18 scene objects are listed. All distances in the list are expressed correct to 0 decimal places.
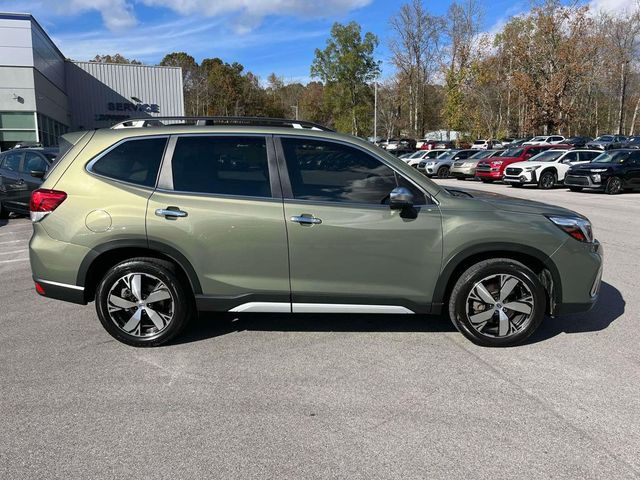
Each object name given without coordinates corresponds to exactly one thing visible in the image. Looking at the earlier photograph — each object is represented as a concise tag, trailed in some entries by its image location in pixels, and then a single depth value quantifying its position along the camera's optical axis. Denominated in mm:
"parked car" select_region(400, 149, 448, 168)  32897
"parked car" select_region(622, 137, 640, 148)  38250
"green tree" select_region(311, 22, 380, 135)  65188
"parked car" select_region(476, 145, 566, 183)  23766
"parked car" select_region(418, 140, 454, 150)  45856
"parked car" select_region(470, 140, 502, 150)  48450
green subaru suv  4000
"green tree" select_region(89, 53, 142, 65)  88012
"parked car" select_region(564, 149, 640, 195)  18703
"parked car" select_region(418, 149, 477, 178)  30328
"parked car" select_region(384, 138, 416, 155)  45375
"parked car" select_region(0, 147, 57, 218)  10922
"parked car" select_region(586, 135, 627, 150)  34925
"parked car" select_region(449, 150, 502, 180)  27455
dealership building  26016
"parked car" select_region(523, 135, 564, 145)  43281
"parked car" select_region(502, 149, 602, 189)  21578
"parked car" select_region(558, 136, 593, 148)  40559
